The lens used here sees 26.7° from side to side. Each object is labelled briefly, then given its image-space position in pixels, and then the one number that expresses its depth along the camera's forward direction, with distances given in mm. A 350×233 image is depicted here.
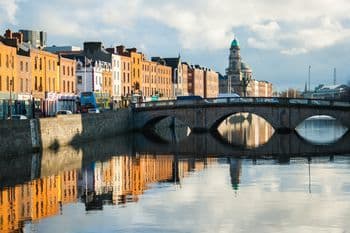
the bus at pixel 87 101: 88562
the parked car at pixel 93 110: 83438
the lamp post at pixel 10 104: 69500
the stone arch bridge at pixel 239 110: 82938
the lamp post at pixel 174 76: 150375
